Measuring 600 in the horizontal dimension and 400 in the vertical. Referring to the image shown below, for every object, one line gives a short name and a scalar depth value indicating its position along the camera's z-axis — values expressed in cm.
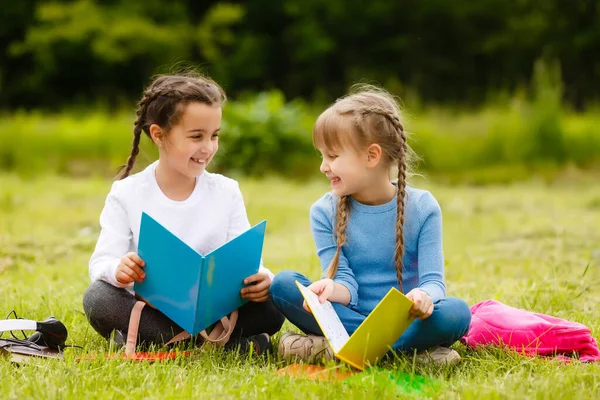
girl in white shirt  491
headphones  460
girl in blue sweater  461
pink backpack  473
